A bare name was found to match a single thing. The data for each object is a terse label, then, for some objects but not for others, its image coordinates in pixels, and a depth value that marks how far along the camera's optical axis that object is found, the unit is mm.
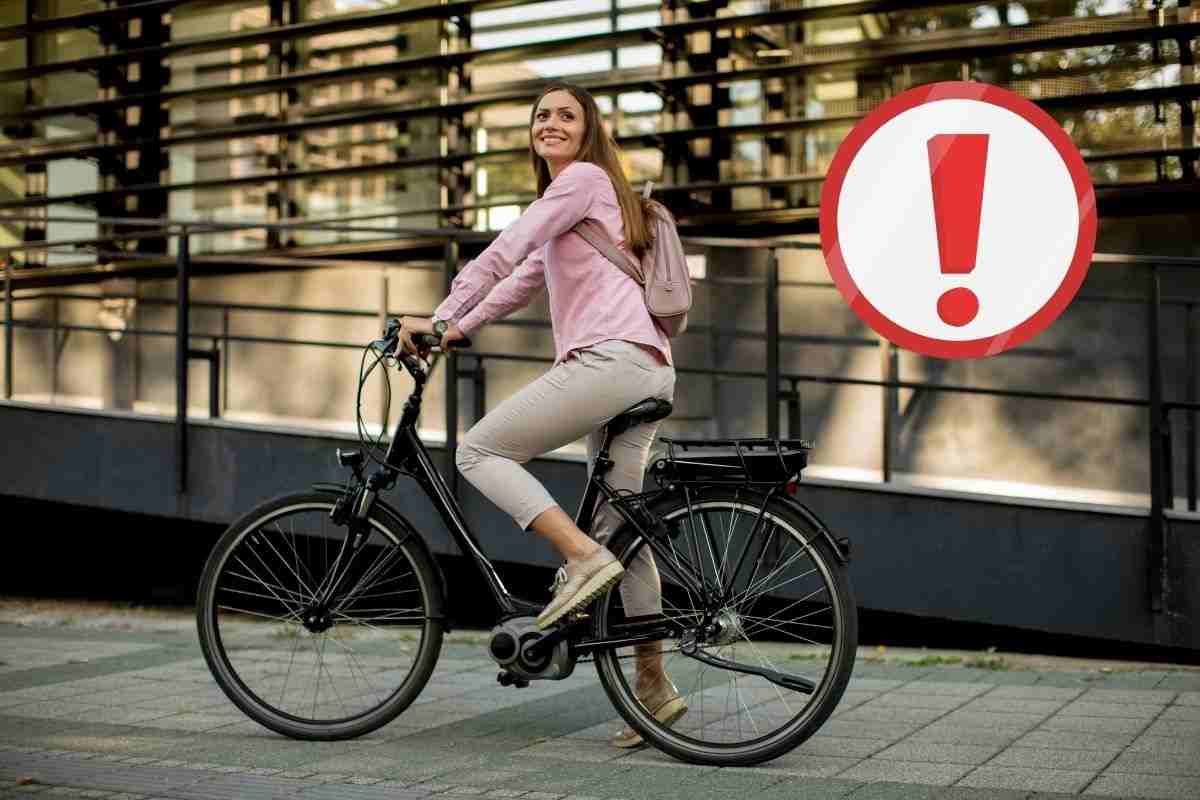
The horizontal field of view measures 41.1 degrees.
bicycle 4391
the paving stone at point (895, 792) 4023
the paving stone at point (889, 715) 5176
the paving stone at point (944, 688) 5766
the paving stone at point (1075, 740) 4695
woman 4523
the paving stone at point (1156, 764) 4316
